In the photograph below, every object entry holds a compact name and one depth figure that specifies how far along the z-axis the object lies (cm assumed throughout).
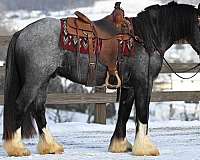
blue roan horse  935
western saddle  956
